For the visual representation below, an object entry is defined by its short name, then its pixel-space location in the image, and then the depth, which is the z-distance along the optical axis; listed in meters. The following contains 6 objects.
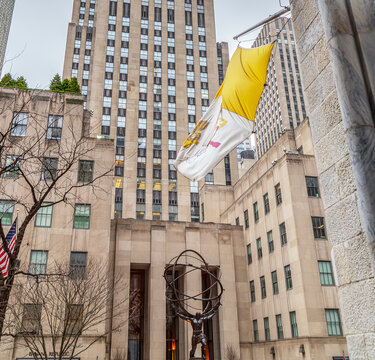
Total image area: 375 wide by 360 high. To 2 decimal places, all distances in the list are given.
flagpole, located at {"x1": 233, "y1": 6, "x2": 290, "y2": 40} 8.54
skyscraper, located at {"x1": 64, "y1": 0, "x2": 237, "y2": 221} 76.62
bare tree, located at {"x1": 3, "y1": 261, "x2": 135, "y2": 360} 25.39
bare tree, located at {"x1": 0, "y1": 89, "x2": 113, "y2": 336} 35.03
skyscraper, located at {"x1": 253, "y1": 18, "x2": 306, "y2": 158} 119.56
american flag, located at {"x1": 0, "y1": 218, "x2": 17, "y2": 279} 16.16
